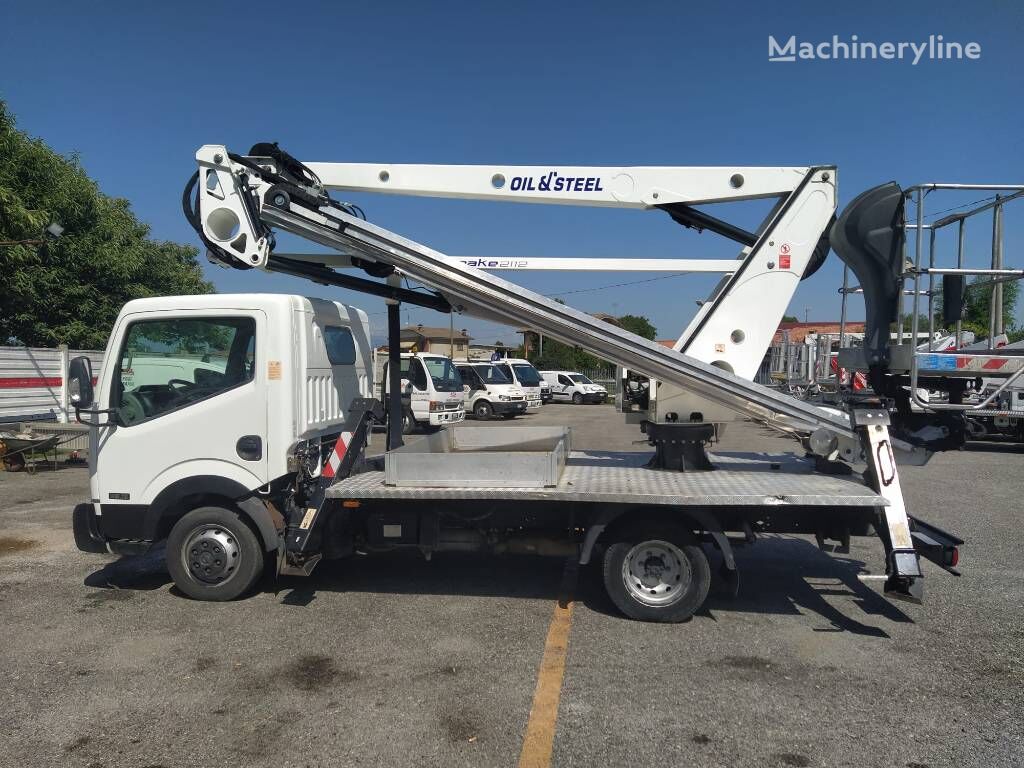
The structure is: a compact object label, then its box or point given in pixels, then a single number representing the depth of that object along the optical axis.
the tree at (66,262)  15.83
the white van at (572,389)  34.97
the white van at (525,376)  25.62
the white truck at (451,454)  5.16
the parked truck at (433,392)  18.08
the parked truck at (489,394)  23.53
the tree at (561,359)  59.12
